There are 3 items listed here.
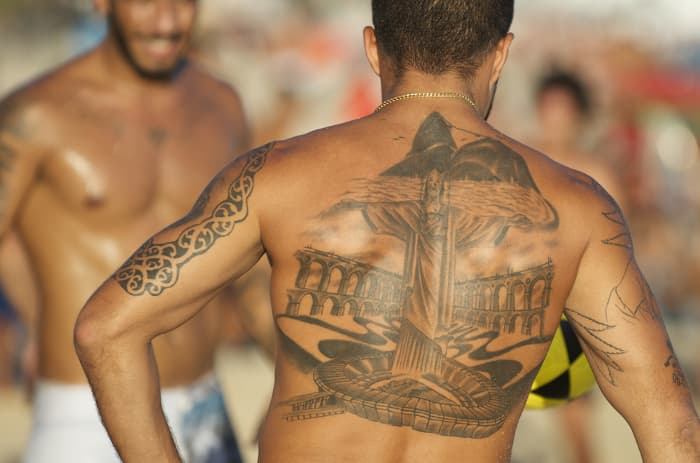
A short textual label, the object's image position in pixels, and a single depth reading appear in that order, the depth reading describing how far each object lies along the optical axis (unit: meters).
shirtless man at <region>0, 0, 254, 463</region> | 7.52
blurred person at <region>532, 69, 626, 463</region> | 14.34
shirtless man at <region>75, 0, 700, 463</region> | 4.77
